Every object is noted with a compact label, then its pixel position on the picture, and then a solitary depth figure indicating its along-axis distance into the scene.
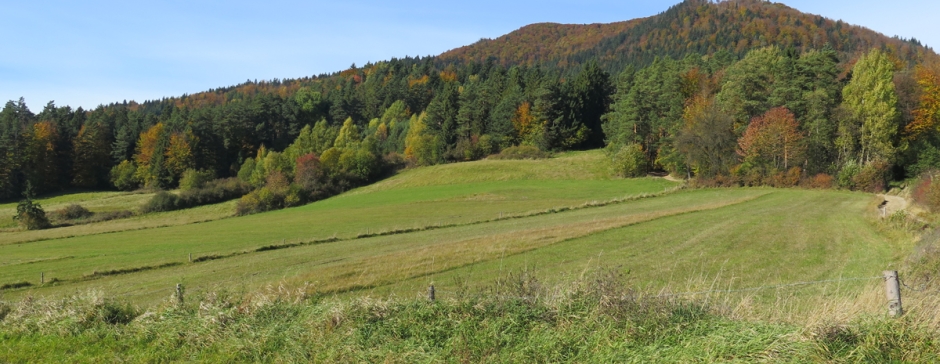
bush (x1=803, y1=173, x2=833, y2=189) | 53.19
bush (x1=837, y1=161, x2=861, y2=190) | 52.44
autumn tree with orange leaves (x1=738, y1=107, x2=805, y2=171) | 56.88
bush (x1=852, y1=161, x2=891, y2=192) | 51.09
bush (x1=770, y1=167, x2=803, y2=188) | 55.00
